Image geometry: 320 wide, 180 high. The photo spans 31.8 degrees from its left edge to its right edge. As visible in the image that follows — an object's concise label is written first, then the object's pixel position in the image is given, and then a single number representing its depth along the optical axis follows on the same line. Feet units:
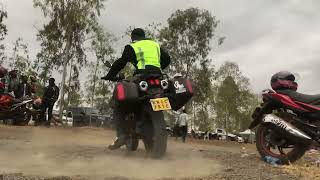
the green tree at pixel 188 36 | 147.95
